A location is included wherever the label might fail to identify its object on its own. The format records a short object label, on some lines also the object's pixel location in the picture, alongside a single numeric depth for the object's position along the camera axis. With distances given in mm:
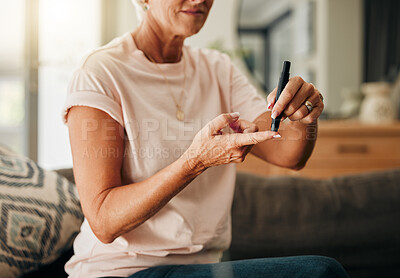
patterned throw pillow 855
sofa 1239
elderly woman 686
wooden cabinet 2119
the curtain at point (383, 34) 2602
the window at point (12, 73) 2475
